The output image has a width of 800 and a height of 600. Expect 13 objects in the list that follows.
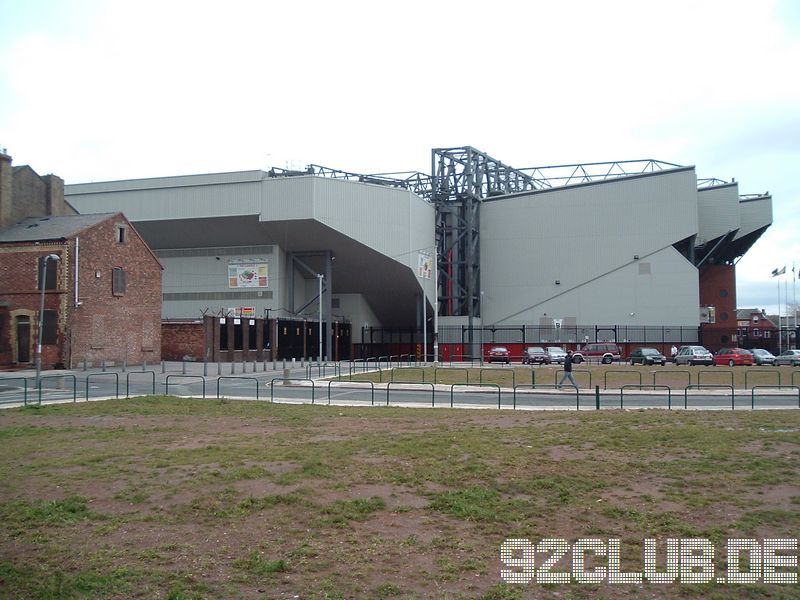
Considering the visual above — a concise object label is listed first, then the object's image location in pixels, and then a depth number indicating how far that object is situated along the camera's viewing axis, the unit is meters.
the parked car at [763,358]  54.62
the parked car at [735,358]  53.34
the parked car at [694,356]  54.00
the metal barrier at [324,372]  42.45
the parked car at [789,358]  54.75
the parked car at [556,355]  58.81
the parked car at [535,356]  59.75
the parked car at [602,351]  61.78
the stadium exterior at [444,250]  64.44
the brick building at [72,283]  43.72
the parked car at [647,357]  56.47
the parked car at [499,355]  62.97
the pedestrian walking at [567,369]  31.64
